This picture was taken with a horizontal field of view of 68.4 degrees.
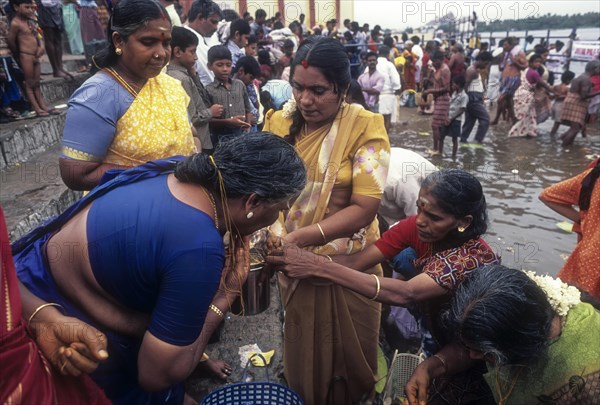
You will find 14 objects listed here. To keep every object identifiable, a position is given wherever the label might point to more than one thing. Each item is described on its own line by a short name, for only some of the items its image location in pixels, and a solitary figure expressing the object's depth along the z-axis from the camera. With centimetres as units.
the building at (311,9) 2198
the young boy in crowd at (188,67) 357
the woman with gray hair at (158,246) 135
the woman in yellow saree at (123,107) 205
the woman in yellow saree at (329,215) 212
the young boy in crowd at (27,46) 457
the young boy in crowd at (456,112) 823
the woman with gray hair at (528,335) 161
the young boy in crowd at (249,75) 498
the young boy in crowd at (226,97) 415
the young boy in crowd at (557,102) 1019
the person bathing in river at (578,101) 883
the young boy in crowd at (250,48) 658
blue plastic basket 211
